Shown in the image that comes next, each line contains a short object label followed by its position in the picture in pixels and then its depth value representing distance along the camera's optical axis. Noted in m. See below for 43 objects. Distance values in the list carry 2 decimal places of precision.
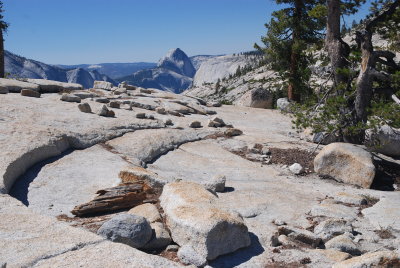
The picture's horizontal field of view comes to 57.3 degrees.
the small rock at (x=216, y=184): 10.48
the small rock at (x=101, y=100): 21.48
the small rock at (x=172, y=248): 6.75
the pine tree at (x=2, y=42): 32.00
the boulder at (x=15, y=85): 20.33
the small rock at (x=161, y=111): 20.91
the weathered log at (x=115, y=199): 8.04
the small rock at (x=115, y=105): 20.02
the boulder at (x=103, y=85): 32.49
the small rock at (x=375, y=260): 5.61
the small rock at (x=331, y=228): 7.72
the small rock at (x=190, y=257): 6.26
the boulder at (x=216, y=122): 19.12
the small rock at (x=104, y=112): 17.18
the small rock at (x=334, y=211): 9.08
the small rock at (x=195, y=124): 18.36
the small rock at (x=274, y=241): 7.20
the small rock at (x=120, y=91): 28.13
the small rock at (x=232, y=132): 17.58
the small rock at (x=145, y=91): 30.78
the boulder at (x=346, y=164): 12.28
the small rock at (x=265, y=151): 15.27
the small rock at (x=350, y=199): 10.33
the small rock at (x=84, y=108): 17.36
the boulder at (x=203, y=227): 6.39
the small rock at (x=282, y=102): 29.11
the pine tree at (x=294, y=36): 29.44
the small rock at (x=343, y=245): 7.09
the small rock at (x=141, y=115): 18.06
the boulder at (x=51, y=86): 23.73
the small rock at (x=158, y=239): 6.81
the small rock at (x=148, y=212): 7.58
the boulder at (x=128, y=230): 6.45
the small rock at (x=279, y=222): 8.36
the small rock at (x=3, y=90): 18.79
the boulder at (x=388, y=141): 15.68
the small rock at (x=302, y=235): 7.38
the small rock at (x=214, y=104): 29.12
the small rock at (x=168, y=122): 17.97
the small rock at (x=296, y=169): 13.34
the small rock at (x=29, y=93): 19.52
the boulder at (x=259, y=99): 32.28
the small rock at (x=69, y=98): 19.72
